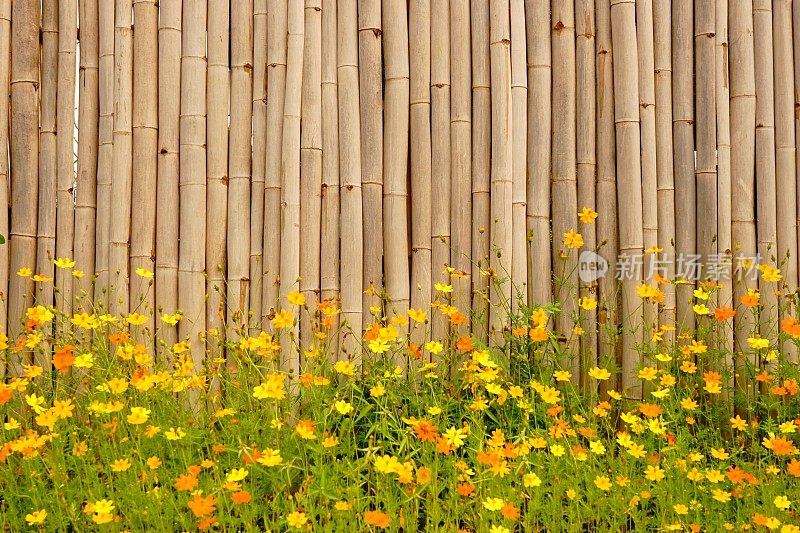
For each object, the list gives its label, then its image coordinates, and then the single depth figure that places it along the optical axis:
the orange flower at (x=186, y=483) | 2.16
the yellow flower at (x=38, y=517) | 2.22
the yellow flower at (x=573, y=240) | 3.23
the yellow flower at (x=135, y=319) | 2.82
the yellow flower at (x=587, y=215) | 3.28
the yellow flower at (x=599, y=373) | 2.95
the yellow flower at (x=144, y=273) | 3.00
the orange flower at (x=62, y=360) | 2.40
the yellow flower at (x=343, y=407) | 2.49
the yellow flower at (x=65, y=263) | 2.93
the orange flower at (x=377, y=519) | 2.08
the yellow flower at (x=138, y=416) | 2.39
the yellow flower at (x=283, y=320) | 2.73
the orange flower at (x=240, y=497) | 2.08
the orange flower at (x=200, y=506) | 2.06
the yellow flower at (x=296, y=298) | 2.79
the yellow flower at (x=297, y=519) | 2.08
